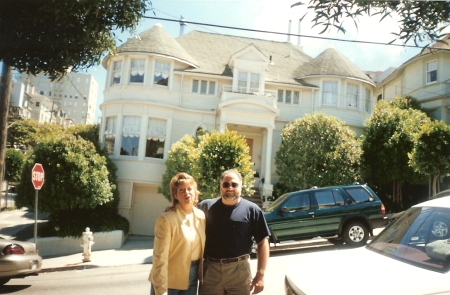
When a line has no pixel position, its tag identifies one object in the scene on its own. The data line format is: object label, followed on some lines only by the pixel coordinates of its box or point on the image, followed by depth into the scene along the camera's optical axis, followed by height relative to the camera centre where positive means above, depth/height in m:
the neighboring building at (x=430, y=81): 22.33 +6.99
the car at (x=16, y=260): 8.09 -2.49
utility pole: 9.90 +1.33
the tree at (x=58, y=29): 4.84 +1.82
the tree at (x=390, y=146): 18.42 +1.92
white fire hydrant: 12.39 -2.99
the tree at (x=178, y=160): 16.92 +0.32
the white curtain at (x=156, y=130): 19.48 +1.91
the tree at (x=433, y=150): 13.35 +1.36
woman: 3.37 -0.77
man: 3.68 -0.75
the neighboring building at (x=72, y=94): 120.71 +22.16
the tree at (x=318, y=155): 17.62 +1.12
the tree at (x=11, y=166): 28.09 -1.00
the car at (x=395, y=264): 2.89 -0.77
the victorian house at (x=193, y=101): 19.20 +3.94
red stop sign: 11.06 -0.65
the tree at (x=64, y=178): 14.91 -0.88
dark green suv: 10.87 -1.16
